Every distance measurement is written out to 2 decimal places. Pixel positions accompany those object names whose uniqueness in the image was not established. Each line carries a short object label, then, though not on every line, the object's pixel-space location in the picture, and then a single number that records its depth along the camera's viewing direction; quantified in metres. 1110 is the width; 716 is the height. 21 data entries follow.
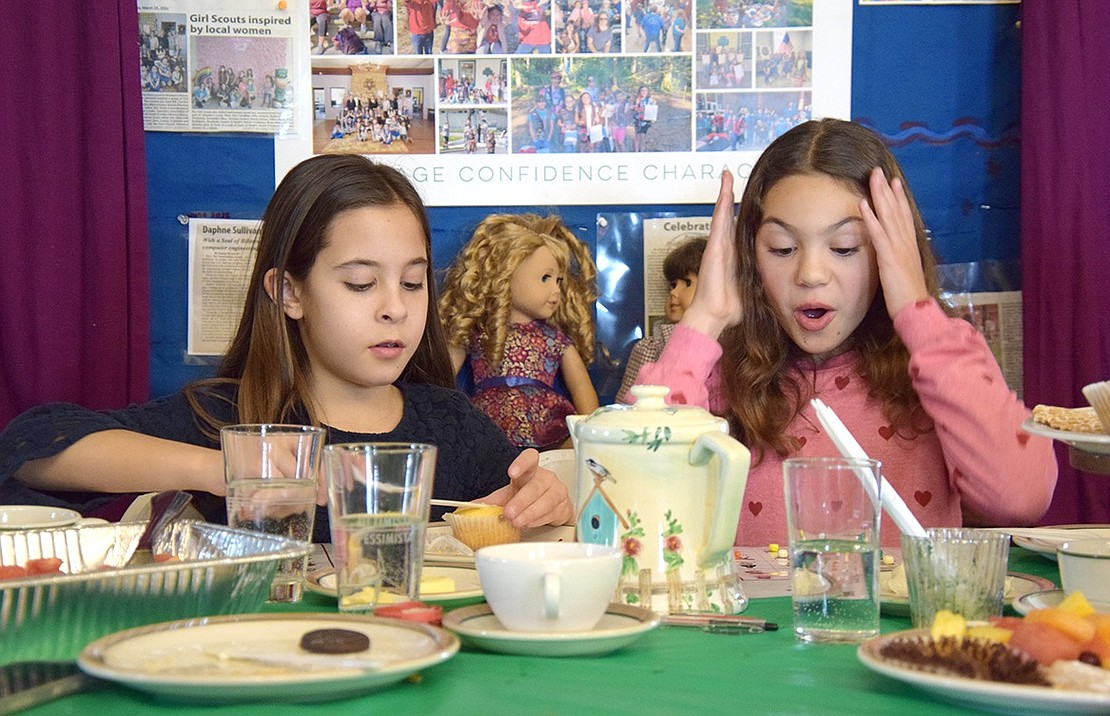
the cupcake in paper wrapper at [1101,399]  0.96
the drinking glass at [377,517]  0.86
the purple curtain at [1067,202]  2.24
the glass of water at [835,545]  0.84
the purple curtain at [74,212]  2.20
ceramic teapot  0.90
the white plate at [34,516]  1.06
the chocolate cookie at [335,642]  0.70
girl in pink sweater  1.49
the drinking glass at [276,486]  1.00
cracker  1.00
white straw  0.93
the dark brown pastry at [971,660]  0.65
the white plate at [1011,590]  0.94
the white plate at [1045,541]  1.15
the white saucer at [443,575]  0.96
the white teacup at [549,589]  0.76
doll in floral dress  2.32
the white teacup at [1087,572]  0.89
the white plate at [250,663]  0.64
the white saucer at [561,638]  0.76
